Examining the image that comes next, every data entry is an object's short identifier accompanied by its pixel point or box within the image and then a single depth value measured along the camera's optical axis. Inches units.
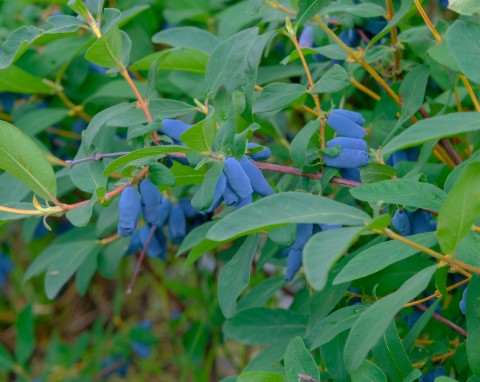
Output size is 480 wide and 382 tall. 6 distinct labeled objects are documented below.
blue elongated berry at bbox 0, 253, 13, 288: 59.2
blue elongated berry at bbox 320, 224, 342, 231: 31.3
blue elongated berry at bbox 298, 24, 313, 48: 37.1
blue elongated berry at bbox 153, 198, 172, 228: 35.7
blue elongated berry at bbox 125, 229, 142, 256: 38.4
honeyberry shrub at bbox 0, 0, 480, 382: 28.1
